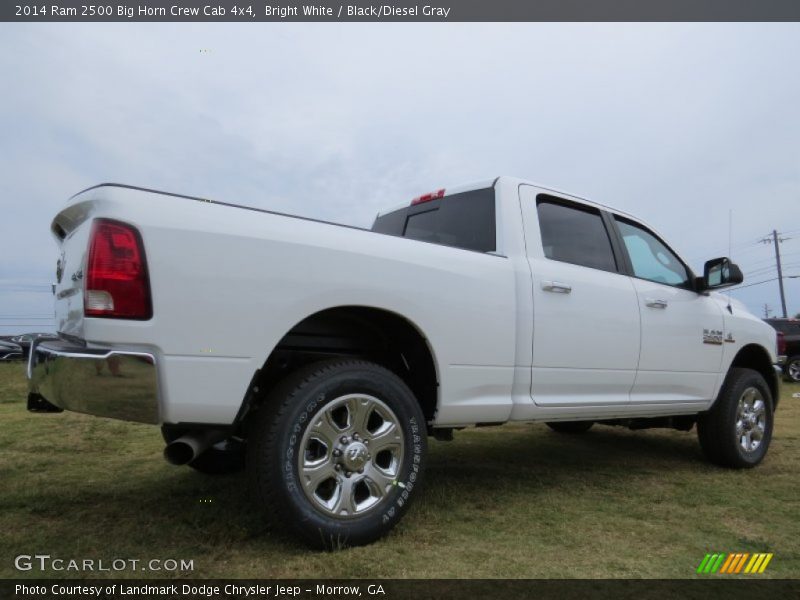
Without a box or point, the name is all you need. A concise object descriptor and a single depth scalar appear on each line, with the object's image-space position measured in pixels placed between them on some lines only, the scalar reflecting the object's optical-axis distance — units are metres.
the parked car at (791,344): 14.69
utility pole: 39.12
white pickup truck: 2.27
